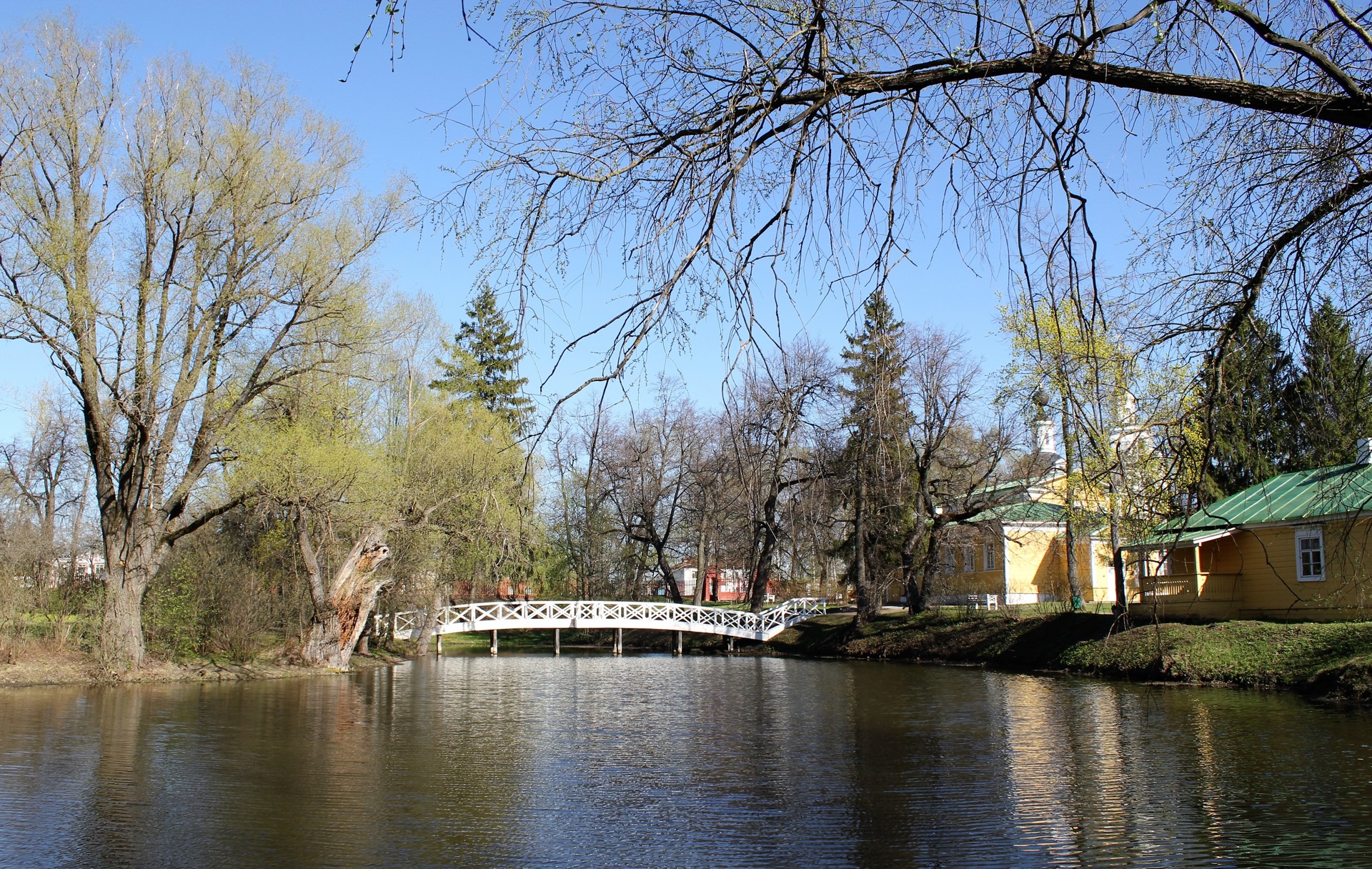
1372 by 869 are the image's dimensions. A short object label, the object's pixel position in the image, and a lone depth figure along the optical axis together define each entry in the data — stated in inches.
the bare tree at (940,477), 1231.5
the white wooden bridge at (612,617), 1450.5
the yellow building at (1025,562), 1477.6
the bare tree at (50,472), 1830.7
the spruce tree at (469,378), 1386.6
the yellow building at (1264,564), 886.4
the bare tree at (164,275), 750.5
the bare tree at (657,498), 1524.4
